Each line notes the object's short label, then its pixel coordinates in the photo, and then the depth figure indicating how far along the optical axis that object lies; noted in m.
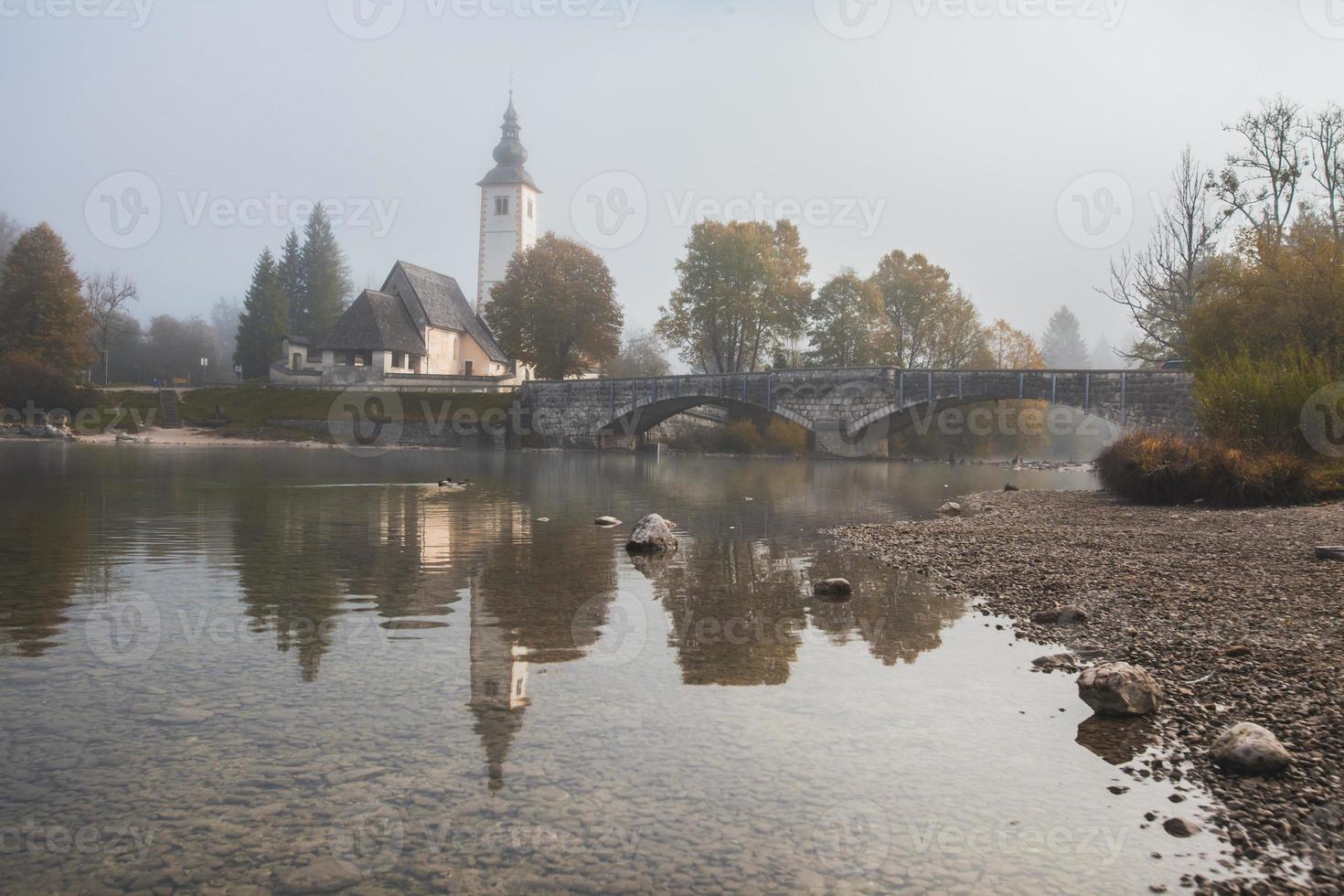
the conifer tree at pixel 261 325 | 93.31
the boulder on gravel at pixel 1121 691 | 6.52
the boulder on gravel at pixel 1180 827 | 4.79
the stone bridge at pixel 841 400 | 46.22
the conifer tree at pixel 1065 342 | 169.62
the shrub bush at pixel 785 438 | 63.47
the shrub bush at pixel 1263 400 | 20.55
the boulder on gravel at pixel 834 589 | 11.28
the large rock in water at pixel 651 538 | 15.16
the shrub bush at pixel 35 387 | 61.91
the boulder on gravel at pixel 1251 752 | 5.34
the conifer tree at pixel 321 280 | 109.25
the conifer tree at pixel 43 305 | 66.56
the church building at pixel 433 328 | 75.44
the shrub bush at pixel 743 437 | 66.62
